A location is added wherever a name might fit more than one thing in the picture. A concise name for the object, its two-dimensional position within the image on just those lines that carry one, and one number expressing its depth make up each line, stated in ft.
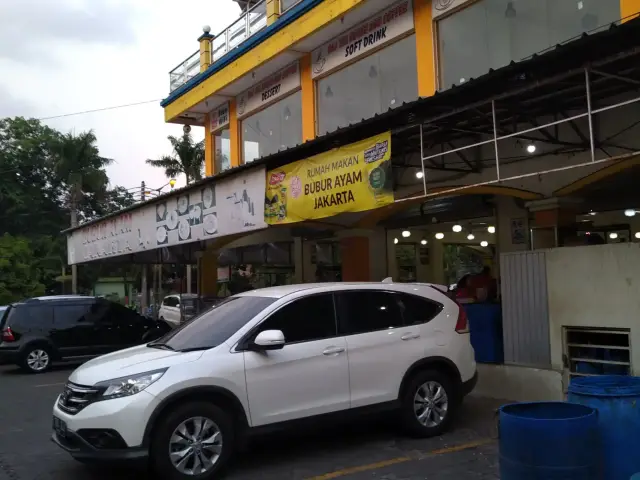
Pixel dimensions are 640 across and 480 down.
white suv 17.15
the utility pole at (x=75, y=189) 132.77
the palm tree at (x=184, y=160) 134.00
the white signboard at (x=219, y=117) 64.28
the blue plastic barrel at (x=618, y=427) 13.82
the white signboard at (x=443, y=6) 38.32
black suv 44.45
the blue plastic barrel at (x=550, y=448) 12.78
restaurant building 24.47
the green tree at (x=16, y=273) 94.94
